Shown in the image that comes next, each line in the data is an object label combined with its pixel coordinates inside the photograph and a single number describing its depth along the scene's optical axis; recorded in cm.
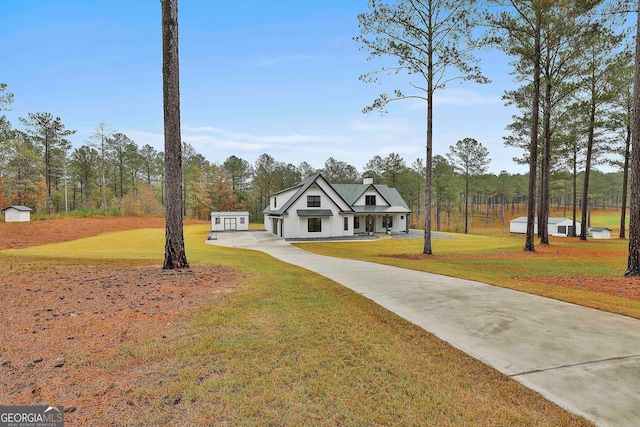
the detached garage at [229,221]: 3388
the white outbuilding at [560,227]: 3569
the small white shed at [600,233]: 3281
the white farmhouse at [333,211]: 2691
